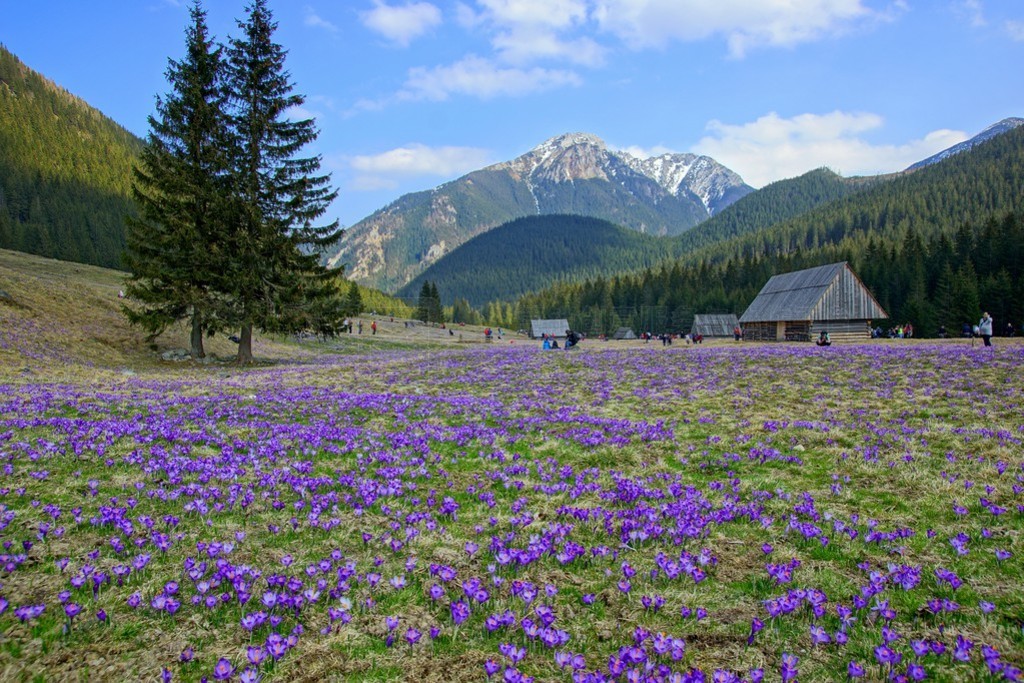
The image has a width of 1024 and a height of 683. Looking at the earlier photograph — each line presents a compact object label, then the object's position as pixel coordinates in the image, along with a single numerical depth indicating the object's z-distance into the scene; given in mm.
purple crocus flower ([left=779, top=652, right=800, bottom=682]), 3704
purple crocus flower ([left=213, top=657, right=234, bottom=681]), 3586
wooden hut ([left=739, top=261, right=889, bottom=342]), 56531
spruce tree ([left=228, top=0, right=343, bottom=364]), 31062
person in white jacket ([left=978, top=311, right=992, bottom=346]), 30766
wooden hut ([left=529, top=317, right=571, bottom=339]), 145925
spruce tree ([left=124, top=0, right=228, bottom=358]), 29312
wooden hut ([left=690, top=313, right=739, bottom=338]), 114525
